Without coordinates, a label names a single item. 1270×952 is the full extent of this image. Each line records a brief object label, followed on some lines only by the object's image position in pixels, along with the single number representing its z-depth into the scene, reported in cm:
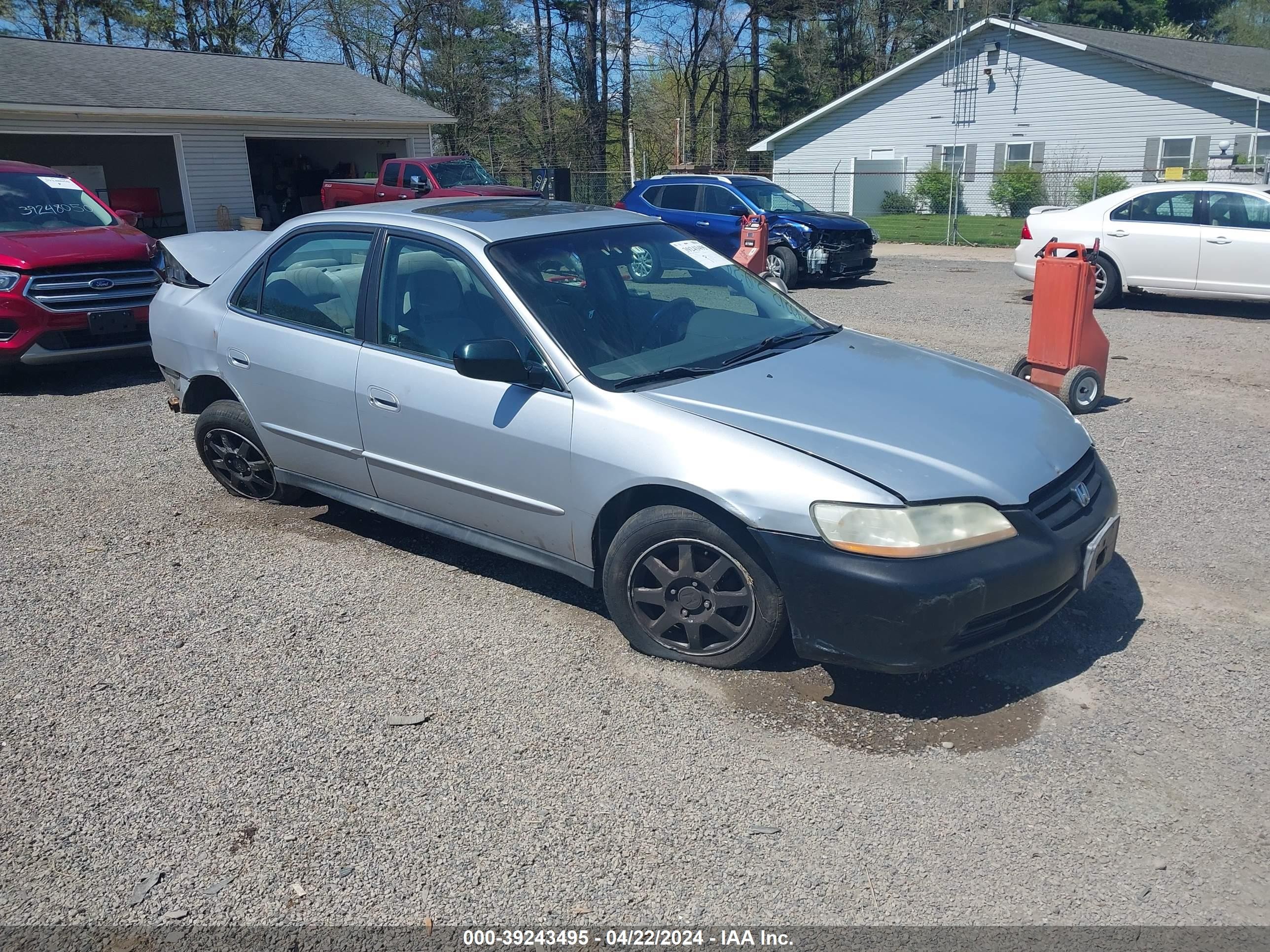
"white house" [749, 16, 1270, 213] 2973
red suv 862
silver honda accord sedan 344
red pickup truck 1973
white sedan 1173
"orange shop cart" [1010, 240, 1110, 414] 750
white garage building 1997
